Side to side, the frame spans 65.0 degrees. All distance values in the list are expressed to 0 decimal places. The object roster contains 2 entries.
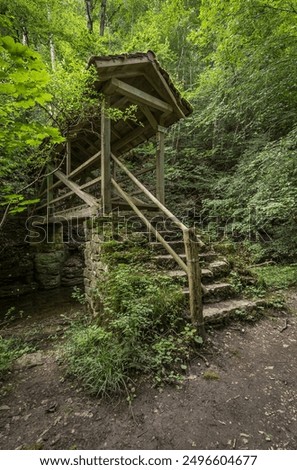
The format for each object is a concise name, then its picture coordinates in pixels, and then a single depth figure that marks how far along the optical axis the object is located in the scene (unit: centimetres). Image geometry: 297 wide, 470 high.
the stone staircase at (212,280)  366
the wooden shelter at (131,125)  375
